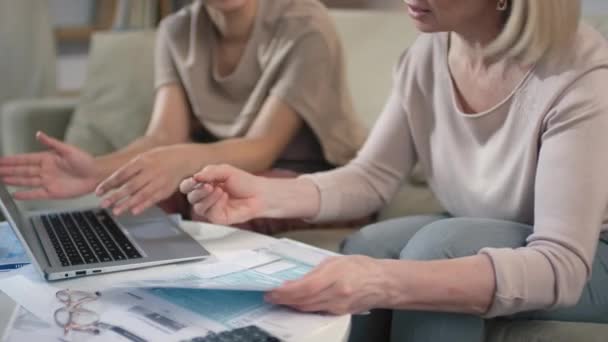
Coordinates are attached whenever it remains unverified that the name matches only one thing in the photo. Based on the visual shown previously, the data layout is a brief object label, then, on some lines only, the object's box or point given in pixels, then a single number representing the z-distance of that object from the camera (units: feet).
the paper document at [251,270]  2.88
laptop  3.31
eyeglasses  2.73
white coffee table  2.77
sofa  6.49
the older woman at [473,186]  3.03
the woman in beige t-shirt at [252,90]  5.28
